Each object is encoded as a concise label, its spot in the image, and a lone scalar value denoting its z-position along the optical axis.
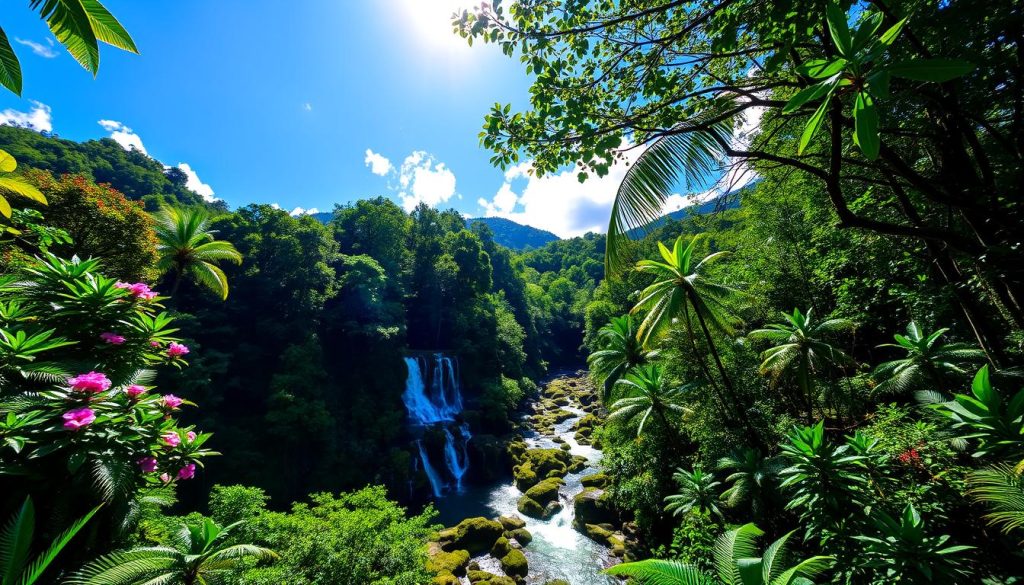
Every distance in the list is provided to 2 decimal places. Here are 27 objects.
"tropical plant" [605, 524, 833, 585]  3.07
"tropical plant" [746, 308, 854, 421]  9.66
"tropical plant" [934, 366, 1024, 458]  3.45
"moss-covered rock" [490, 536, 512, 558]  12.78
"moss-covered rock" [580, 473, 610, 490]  17.12
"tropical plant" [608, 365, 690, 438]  12.17
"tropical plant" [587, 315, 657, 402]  16.30
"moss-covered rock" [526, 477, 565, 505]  16.48
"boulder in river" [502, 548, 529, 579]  11.77
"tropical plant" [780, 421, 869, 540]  5.13
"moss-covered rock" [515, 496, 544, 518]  15.71
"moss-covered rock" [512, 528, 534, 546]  13.72
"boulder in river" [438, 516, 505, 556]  13.30
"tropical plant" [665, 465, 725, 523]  9.07
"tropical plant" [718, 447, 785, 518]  8.92
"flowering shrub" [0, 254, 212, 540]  2.69
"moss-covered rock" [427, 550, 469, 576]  11.54
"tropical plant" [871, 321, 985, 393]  7.56
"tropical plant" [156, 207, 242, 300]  11.62
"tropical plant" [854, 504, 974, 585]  3.57
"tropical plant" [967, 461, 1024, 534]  3.01
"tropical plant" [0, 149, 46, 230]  4.64
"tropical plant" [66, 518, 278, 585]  2.99
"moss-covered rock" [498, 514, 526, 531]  14.52
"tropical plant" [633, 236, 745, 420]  9.97
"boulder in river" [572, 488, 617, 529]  14.77
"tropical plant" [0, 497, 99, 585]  2.04
